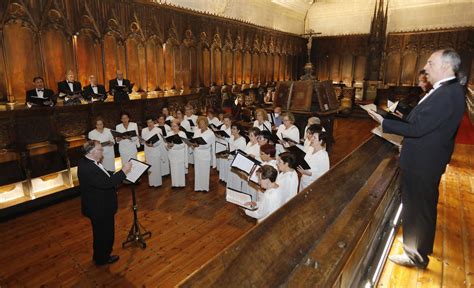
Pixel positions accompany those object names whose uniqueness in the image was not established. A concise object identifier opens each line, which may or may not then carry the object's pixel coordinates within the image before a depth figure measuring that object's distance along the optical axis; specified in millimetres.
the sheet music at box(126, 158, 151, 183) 4309
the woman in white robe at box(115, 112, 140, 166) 7391
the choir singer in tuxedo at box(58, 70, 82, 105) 7973
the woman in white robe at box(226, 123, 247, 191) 6660
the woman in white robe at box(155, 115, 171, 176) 7286
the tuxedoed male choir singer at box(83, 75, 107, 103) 8248
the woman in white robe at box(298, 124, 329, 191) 4828
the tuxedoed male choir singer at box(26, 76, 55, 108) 7836
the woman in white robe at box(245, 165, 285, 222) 3625
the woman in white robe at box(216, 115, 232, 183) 7340
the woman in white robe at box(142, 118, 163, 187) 7051
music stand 4324
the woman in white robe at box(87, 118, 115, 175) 6930
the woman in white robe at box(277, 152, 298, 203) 3918
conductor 3887
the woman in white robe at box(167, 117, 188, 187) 6820
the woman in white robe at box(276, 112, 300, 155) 6828
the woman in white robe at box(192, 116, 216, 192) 6652
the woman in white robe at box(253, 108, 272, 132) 7370
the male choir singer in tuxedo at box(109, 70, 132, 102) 8539
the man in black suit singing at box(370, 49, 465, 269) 2543
